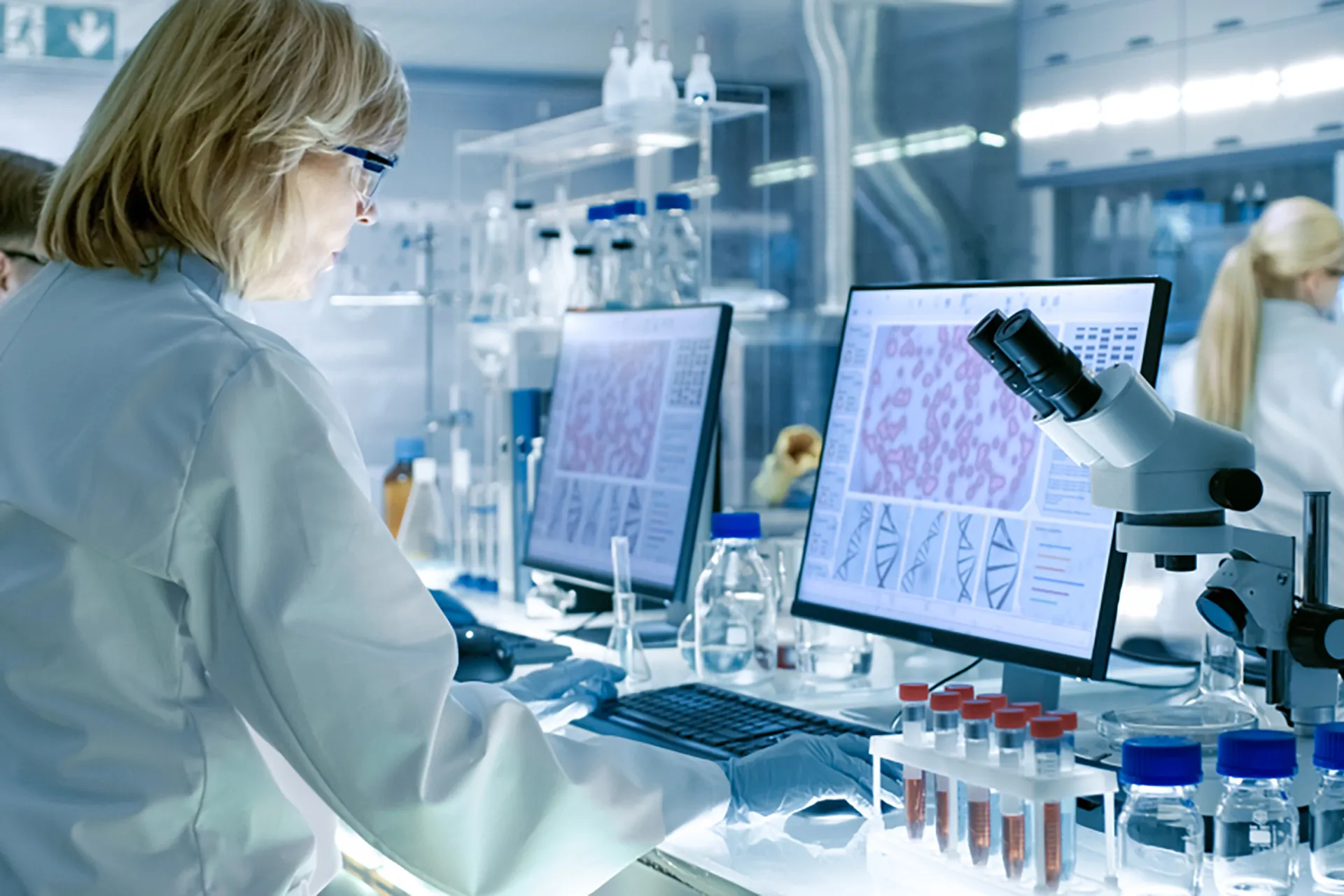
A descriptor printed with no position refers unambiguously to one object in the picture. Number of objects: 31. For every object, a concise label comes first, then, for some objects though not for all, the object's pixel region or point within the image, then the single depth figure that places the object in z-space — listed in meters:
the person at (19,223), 1.87
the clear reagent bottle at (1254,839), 0.90
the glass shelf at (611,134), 2.60
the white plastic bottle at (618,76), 2.88
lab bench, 1.03
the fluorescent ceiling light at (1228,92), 4.21
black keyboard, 1.30
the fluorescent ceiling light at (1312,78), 4.04
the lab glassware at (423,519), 2.84
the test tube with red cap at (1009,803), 0.97
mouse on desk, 1.68
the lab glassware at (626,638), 1.76
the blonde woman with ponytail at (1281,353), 2.80
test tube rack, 0.94
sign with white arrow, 4.00
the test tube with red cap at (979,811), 1.00
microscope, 0.95
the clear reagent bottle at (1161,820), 0.87
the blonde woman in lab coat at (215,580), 0.96
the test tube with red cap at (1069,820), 0.96
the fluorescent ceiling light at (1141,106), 4.50
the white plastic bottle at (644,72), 2.82
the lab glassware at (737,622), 1.75
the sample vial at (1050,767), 0.96
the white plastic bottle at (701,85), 2.67
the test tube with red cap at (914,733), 1.06
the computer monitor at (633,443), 1.86
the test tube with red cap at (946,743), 1.02
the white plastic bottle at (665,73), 2.68
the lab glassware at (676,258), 2.48
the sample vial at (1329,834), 0.92
